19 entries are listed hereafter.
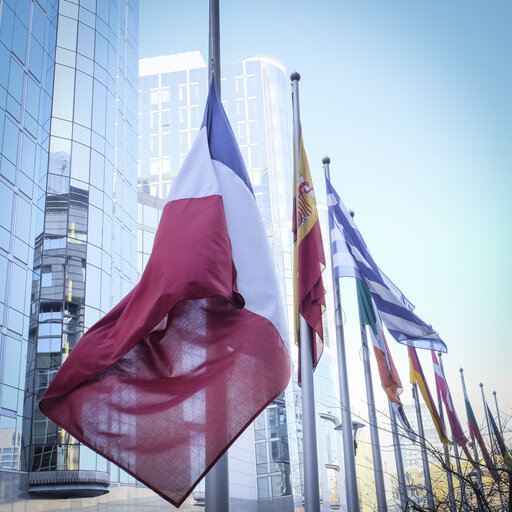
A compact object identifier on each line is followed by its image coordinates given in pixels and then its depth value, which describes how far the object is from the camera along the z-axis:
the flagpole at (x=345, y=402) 12.77
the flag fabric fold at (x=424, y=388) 21.61
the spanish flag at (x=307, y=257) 10.38
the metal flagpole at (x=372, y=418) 15.95
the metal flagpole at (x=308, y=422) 9.41
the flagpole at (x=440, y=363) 28.78
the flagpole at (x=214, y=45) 8.17
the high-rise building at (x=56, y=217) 25.66
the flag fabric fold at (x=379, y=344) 15.99
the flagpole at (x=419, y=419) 26.74
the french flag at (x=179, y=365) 5.60
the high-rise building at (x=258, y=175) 59.44
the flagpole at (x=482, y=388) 46.25
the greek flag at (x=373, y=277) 13.28
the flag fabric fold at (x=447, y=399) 25.89
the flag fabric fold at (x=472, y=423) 27.41
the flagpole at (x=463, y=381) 37.20
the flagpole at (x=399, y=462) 24.18
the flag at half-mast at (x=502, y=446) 23.16
